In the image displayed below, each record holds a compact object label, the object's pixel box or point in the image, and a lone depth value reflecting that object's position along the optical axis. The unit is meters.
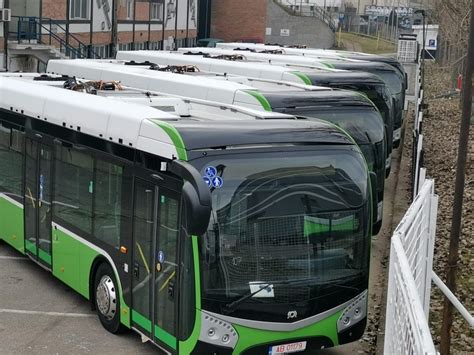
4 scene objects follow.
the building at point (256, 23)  61.81
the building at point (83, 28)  30.95
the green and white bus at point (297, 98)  13.28
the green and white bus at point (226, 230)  7.73
